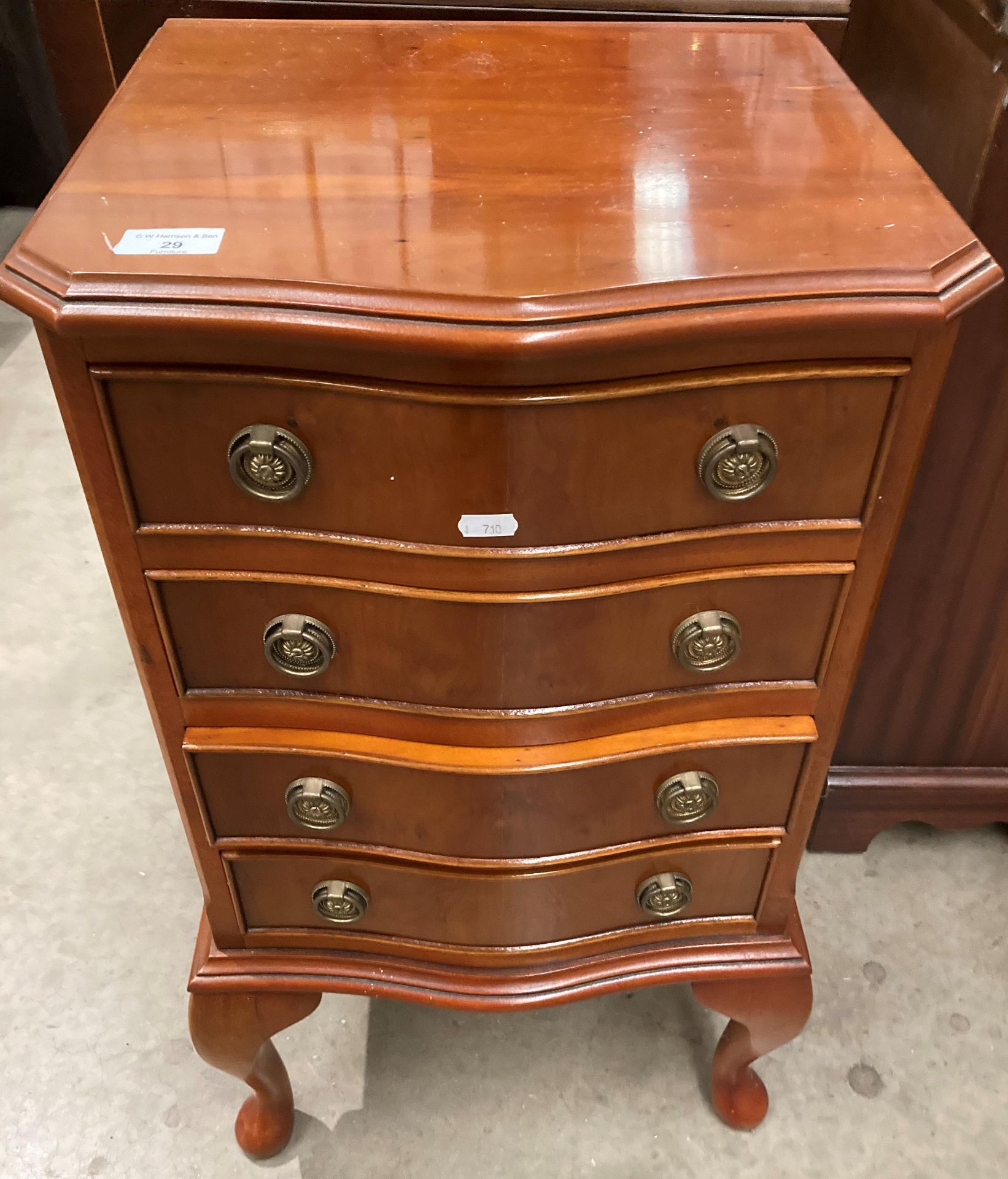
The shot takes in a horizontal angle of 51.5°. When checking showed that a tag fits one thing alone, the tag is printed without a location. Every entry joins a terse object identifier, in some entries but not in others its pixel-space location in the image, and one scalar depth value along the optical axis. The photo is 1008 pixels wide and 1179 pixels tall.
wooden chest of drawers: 0.61
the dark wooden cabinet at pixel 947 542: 0.96
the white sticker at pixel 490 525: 0.68
